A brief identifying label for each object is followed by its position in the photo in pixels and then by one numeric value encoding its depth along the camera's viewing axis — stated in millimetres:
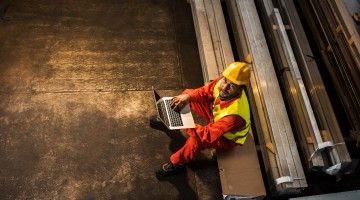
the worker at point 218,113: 3989
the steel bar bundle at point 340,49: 5129
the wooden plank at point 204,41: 5477
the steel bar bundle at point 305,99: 4672
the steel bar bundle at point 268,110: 4609
